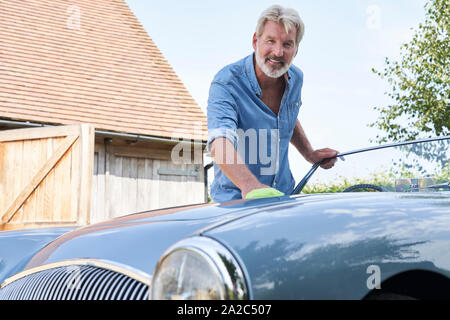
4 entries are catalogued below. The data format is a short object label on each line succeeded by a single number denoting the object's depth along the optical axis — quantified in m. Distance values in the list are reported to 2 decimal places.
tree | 17.61
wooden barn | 7.68
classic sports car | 1.29
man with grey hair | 2.76
